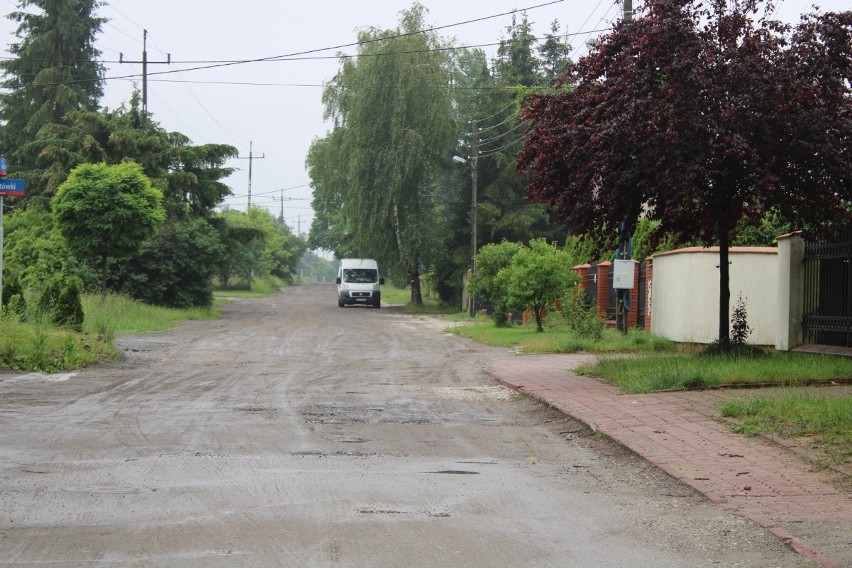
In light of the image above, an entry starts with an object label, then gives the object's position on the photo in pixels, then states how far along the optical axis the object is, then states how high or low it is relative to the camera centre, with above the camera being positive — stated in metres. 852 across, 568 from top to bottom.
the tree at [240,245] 47.22 +2.65
